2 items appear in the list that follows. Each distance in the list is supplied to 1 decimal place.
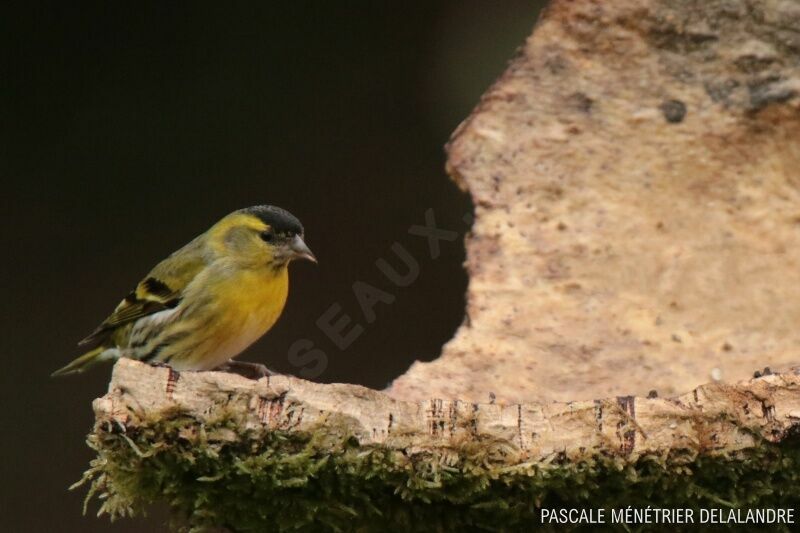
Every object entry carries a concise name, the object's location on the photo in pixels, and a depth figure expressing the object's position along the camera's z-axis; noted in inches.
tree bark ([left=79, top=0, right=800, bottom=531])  157.6
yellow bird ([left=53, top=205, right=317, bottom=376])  267.6
